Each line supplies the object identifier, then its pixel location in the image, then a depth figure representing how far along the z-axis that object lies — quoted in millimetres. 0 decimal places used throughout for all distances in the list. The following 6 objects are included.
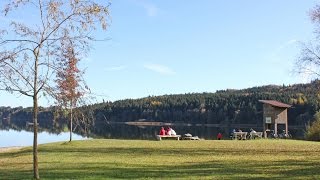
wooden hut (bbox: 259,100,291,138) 46844
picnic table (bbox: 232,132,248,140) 43725
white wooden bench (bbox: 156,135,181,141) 40238
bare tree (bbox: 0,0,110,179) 13828
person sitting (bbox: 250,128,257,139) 44706
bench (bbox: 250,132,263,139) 44781
